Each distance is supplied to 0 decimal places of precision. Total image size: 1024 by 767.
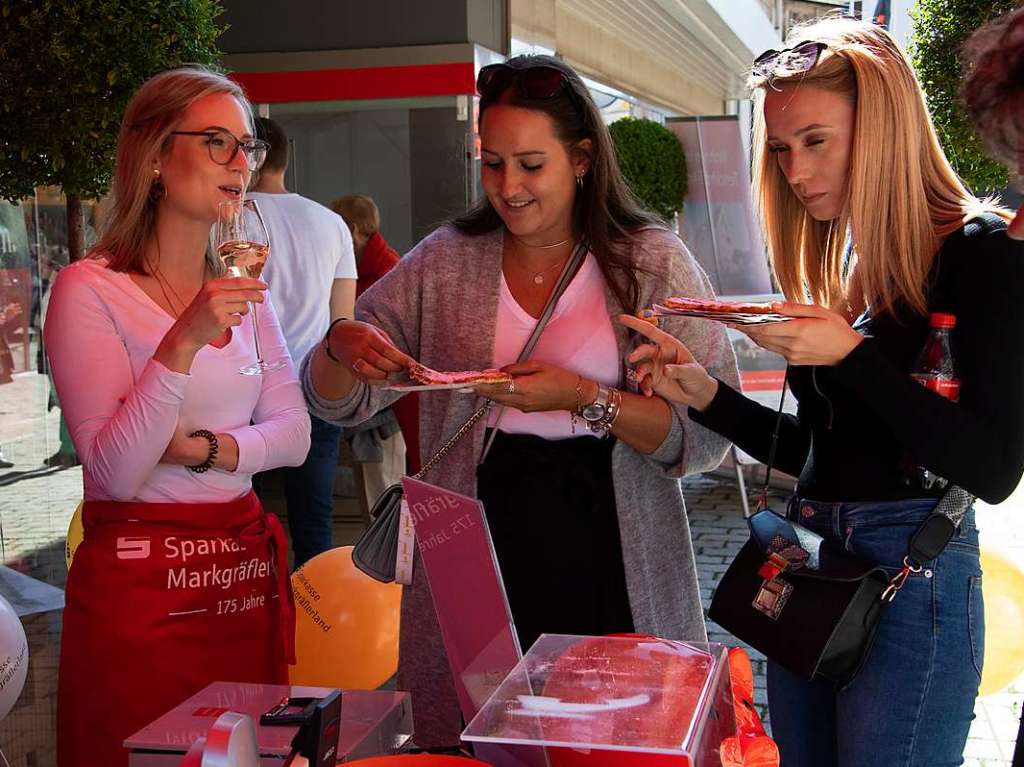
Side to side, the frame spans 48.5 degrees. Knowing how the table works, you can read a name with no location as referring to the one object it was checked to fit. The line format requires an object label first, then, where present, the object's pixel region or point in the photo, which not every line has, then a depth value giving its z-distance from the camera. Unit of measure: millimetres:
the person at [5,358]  5758
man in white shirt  5254
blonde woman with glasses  2232
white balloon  2871
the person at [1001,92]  1347
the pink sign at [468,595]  1366
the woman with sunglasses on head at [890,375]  1844
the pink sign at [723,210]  7965
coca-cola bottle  1870
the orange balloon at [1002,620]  3641
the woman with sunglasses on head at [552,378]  2371
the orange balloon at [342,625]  3471
